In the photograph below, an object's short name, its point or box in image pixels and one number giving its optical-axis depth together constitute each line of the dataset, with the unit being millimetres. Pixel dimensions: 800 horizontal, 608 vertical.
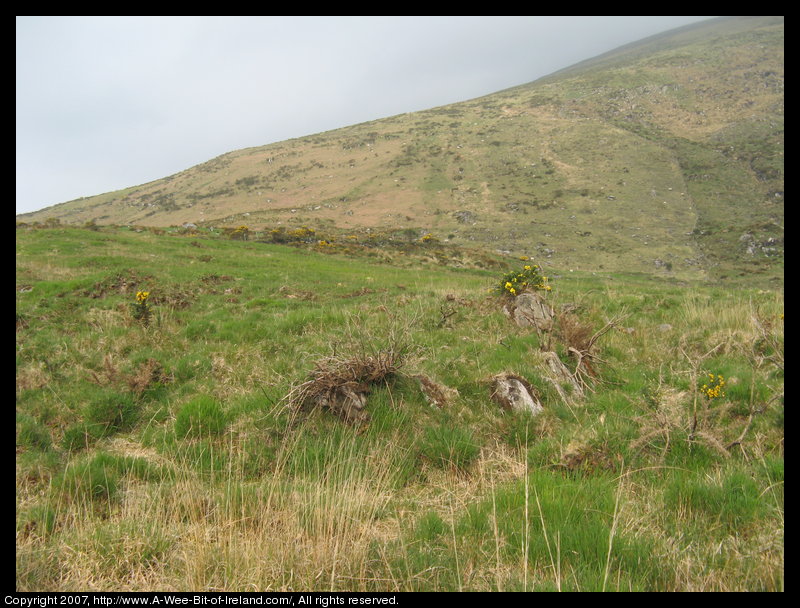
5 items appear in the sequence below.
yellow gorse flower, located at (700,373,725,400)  5977
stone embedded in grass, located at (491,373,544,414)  6316
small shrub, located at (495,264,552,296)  11359
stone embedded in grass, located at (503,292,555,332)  9844
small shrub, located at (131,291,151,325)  10734
